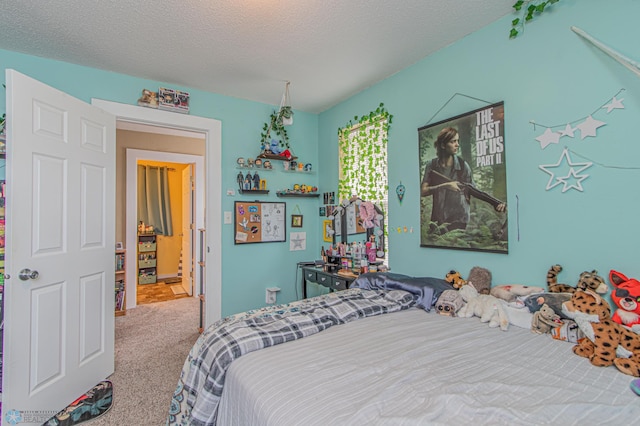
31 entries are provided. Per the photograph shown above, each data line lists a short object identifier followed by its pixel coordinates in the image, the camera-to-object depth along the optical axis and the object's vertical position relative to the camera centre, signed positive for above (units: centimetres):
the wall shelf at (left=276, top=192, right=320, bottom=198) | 351 +27
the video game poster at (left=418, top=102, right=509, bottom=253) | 197 +24
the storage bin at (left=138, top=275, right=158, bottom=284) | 557 -115
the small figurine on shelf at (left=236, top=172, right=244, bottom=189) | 324 +41
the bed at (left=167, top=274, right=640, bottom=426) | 91 -60
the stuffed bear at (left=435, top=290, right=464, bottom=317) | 187 -55
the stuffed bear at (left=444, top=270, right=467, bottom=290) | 211 -45
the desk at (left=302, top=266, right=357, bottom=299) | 267 -60
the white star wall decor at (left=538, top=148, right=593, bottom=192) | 162 +23
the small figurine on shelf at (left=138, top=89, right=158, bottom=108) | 273 +109
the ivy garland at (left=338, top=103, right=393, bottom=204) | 289 +69
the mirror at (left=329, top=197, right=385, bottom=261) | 287 -6
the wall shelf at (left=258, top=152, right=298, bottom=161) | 331 +68
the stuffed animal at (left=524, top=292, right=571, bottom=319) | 153 -45
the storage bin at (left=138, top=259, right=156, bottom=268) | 559 -86
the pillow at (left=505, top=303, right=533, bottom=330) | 162 -56
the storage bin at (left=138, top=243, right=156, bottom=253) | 559 -55
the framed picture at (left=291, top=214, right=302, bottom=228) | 363 -5
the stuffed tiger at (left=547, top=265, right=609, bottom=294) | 150 -35
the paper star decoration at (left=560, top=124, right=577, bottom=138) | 165 +47
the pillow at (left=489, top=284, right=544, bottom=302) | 172 -45
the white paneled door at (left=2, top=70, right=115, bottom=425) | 172 -21
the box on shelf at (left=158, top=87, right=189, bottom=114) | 282 +113
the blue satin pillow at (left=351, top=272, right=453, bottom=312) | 200 -49
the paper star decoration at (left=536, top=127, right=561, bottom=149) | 171 +45
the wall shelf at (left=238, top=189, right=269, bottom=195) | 327 +28
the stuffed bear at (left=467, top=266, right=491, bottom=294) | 198 -43
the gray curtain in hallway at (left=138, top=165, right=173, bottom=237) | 577 +36
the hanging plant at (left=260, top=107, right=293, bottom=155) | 341 +94
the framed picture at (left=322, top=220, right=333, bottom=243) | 341 -16
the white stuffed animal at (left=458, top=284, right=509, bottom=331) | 166 -54
